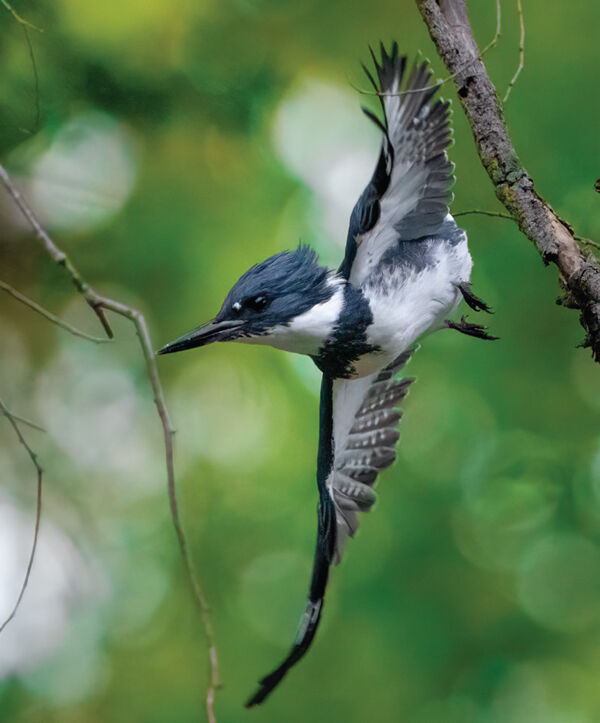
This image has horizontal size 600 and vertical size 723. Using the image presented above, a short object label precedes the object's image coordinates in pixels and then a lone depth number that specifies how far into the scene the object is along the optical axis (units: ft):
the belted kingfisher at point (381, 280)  28.31
